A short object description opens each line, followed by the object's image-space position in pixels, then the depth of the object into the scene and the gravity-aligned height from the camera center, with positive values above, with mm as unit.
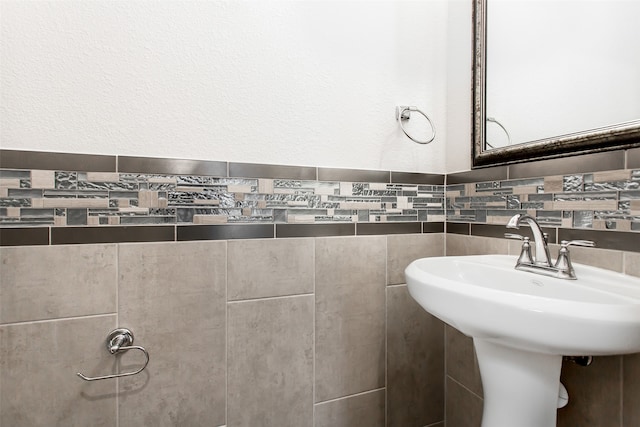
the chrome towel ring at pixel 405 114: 1263 +378
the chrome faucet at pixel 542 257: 837 -126
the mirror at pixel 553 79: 827 +399
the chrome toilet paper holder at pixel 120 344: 902 -381
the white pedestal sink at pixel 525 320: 547 -205
